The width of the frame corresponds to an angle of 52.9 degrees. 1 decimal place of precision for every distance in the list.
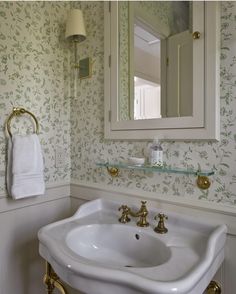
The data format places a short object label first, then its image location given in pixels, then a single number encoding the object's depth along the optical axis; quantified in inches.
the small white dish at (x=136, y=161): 45.0
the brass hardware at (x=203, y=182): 39.7
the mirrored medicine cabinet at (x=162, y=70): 38.7
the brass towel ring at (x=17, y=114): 49.2
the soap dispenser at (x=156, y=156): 42.9
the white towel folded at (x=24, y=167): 47.8
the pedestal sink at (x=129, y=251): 25.9
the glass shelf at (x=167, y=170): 38.8
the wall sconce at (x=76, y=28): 53.1
